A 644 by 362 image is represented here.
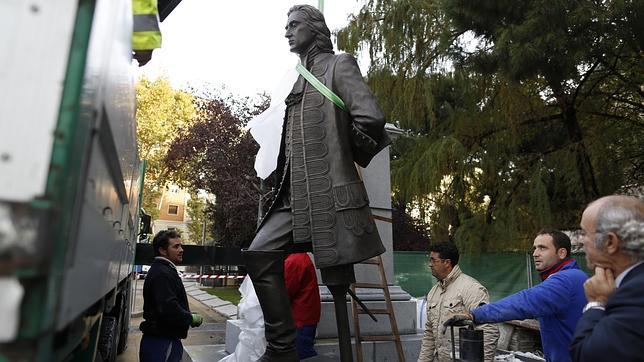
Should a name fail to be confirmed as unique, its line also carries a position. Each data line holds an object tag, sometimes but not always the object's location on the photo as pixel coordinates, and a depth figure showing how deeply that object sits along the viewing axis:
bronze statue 2.67
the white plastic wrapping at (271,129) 3.26
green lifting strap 2.91
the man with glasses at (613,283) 1.57
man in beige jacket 3.52
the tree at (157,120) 27.15
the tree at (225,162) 17.58
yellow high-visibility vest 1.80
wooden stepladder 4.07
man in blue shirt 2.70
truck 0.83
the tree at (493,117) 8.12
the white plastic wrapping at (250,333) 3.76
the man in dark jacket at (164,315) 4.04
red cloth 4.00
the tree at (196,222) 31.56
